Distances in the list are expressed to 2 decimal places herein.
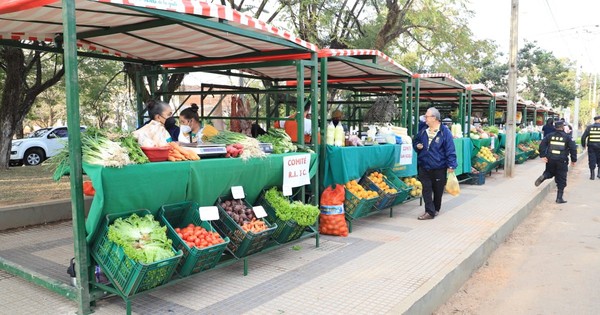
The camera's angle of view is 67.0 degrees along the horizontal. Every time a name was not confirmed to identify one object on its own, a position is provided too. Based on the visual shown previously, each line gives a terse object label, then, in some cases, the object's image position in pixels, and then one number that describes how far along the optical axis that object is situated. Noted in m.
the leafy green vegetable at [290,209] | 5.32
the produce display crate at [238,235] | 4.70
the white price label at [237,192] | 4.92
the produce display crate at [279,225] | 5.34
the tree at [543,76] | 38.53
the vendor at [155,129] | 4.29
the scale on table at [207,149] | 4.62
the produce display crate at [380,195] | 7.36
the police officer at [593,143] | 14.18
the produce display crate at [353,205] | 6.78
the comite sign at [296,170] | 5.60
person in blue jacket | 7.74
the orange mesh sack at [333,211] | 6.58
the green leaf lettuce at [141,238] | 3.59
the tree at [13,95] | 12.80
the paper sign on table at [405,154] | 8.30
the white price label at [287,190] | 5.59
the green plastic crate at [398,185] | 7.99
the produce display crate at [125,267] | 3.59
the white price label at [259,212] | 5.02
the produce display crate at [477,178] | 12.52
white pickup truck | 18.09
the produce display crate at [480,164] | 12.70
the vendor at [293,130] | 8.09
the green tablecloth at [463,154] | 11.13
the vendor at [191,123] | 6.18
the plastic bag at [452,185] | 7.87
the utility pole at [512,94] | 14.12
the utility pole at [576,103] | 32.43
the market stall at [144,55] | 3.62
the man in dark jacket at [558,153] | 10.29
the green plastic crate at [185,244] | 4.09
